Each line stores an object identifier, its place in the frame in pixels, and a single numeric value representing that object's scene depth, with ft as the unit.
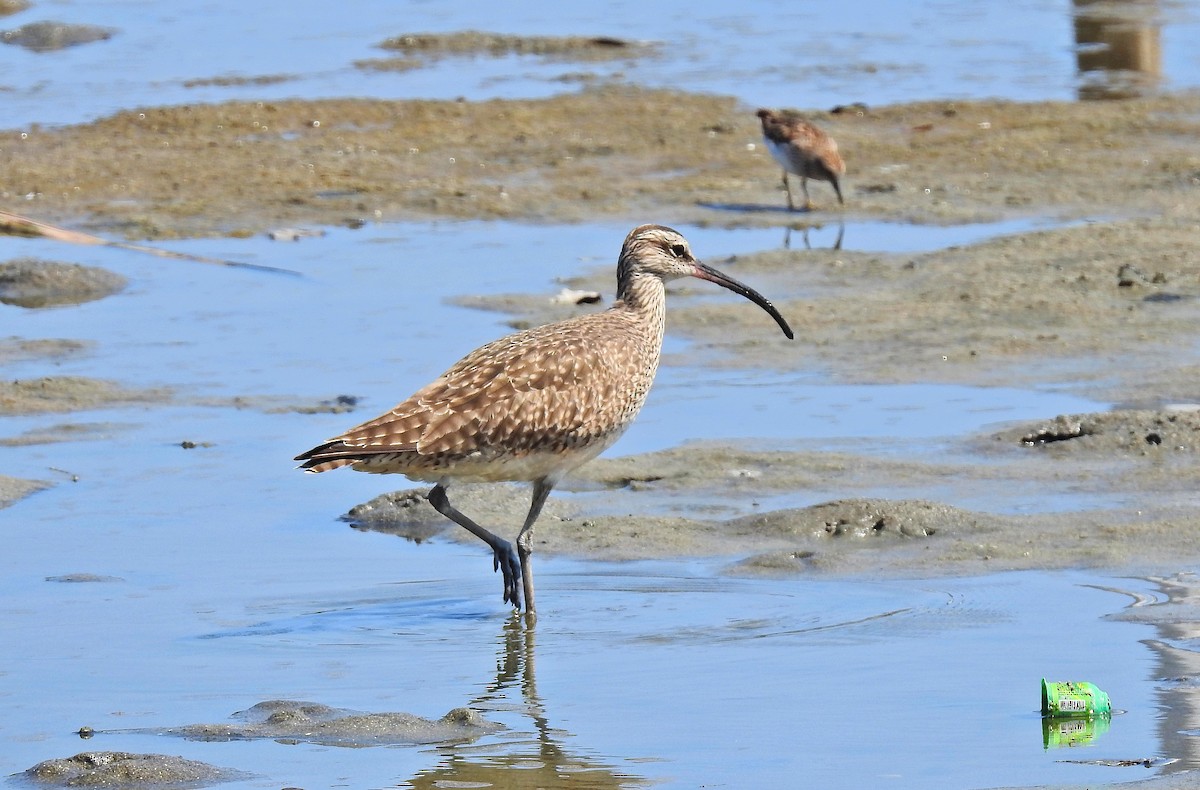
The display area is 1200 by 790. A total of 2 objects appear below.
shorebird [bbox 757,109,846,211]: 107.96
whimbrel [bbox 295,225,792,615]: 52.24
